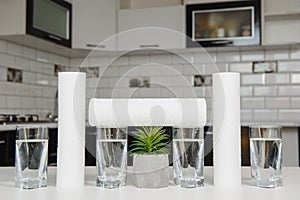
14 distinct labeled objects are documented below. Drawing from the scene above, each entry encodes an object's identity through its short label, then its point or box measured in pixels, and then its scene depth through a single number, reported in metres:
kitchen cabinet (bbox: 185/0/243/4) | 3.88
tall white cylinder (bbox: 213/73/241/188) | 0.92
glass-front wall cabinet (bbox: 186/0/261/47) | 3.75
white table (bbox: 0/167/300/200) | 0.80
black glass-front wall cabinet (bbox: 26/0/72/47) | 3.27
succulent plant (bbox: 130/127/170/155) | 0.92
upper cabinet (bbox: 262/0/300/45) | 3.79
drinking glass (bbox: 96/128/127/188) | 0.90
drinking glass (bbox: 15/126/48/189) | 0.90
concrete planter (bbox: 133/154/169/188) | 0.90
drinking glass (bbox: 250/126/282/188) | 0.92
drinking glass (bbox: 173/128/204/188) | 0.91
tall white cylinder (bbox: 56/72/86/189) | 0.91
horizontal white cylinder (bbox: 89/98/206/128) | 0.92
